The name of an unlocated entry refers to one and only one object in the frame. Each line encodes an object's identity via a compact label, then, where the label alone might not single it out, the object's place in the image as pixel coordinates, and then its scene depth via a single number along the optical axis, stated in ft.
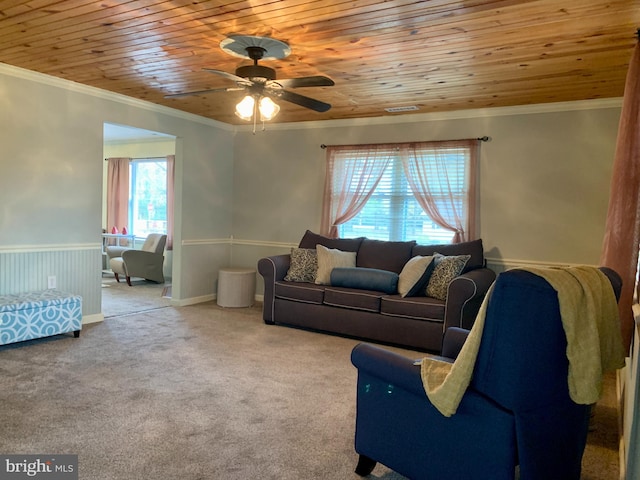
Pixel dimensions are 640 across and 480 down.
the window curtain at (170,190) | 26.48
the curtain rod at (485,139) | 16.56
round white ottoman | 19.60
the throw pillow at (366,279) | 15.46
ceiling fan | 10.28
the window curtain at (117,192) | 28.91
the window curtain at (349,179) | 18.56
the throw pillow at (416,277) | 14.90
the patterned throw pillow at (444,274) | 14.49
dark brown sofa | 13.76
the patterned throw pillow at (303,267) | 17.17
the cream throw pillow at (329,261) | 16.75
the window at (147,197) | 27.94
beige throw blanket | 5.63
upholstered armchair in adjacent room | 24.23
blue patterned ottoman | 12.87
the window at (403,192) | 16.99
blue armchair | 5.55
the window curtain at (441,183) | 16.76
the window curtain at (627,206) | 8.23
